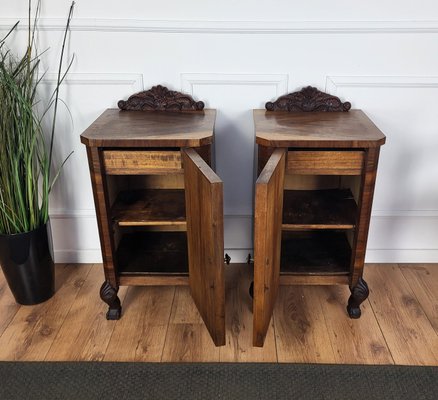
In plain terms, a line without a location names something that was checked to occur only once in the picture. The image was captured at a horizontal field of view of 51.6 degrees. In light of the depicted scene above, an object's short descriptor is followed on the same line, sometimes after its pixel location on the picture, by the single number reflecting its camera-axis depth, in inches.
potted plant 56.4
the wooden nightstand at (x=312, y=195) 48.6
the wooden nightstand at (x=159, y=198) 48.8
